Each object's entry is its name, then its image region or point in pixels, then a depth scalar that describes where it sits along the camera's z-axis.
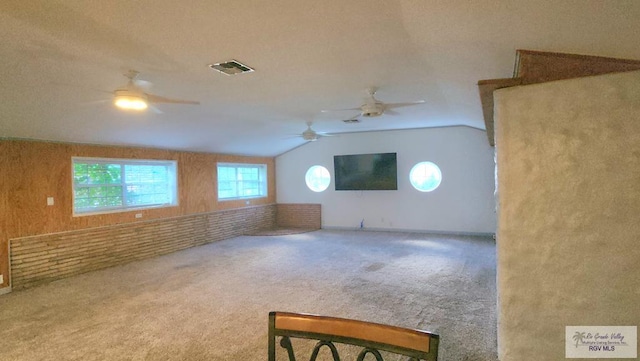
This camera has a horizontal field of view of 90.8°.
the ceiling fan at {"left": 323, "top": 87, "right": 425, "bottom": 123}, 3.67
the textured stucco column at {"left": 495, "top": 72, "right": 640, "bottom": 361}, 1.79
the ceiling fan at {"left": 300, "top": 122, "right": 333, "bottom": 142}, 5.64
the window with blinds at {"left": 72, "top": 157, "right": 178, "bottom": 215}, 5.07
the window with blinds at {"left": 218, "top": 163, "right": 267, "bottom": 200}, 7.84
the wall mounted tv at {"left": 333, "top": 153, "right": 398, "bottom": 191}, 7.70
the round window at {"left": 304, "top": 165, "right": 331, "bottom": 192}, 8.80
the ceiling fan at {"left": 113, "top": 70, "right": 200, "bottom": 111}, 2.69
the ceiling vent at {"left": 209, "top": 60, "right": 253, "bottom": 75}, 2.80
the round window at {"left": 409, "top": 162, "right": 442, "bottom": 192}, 7.59
